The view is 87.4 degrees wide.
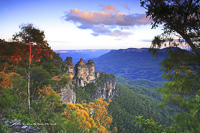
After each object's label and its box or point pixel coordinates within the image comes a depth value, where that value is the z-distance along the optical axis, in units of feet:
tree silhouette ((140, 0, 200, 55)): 12.73
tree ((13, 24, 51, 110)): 21.26
